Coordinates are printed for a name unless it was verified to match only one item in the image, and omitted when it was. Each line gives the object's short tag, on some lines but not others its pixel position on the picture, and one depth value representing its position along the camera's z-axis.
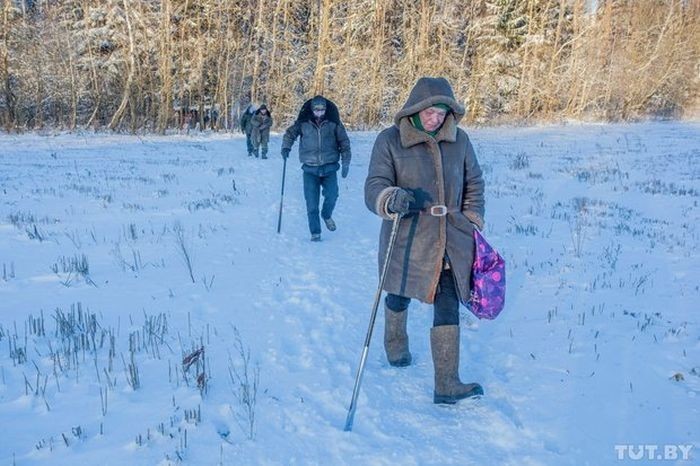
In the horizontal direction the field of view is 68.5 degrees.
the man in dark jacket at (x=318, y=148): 7.53
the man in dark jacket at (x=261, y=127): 17.95
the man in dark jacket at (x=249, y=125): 18.70
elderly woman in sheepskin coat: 3.29
